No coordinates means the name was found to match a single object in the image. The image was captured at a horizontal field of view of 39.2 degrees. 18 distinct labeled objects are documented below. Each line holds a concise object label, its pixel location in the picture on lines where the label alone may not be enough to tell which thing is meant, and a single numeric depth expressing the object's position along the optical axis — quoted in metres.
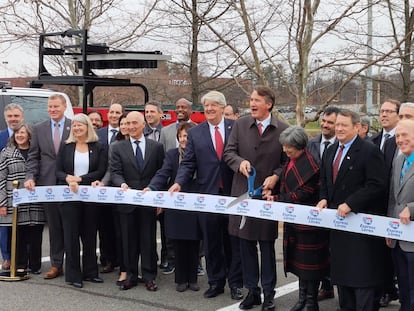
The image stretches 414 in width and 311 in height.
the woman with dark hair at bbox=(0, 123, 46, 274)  6.35
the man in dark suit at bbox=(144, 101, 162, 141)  7.25
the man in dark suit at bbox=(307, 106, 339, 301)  6.06
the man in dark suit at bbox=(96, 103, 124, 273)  6.69
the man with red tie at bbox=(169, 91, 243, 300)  5.64
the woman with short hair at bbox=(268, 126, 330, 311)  4.93
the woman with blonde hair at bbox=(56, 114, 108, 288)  6.07
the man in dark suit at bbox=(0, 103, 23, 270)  6.52
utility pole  9.44
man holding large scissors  5.23
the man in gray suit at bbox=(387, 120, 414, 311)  4.30
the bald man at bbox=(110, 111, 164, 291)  5.96
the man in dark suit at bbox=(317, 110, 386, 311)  4.51
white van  8.46
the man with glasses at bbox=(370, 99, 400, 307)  4.68
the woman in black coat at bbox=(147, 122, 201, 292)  5.84
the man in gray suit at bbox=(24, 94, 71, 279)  6.30
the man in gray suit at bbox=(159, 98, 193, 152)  6.84
